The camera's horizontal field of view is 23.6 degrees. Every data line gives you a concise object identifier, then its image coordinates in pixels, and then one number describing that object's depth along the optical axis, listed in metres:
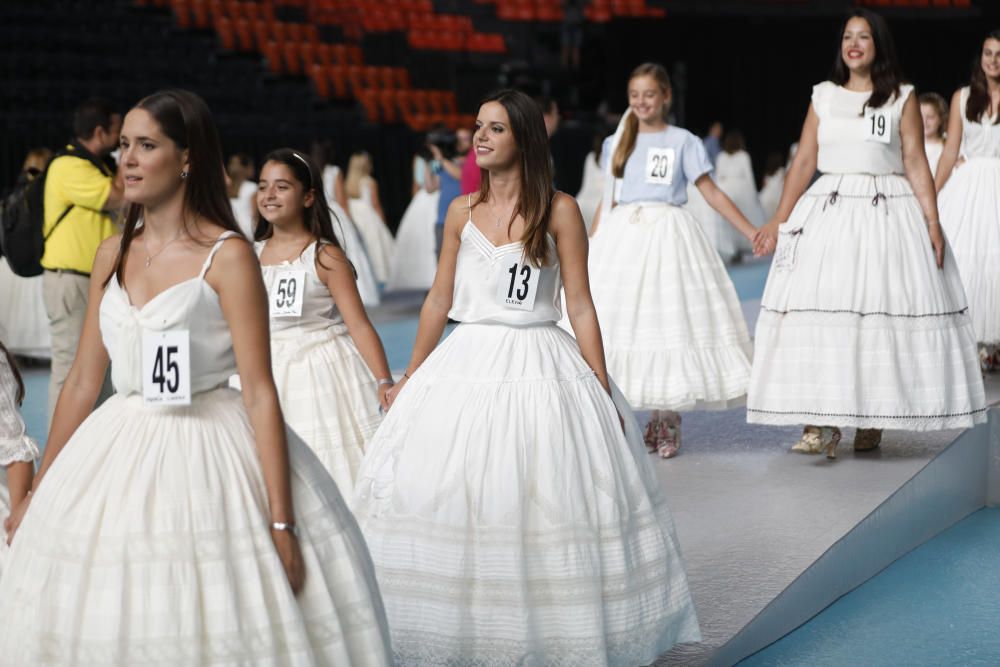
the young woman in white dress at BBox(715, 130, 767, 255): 26.09
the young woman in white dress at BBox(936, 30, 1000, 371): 10.98
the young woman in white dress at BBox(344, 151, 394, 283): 20.64
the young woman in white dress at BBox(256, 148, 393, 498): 6.77
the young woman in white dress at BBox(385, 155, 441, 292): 19.65
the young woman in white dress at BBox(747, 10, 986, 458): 8.23
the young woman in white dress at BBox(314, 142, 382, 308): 17.29
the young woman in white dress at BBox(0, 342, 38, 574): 4.84
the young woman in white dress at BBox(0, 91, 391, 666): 3.57
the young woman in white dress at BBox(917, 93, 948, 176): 12.91
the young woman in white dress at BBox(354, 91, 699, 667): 5.05
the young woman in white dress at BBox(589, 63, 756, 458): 8.91
